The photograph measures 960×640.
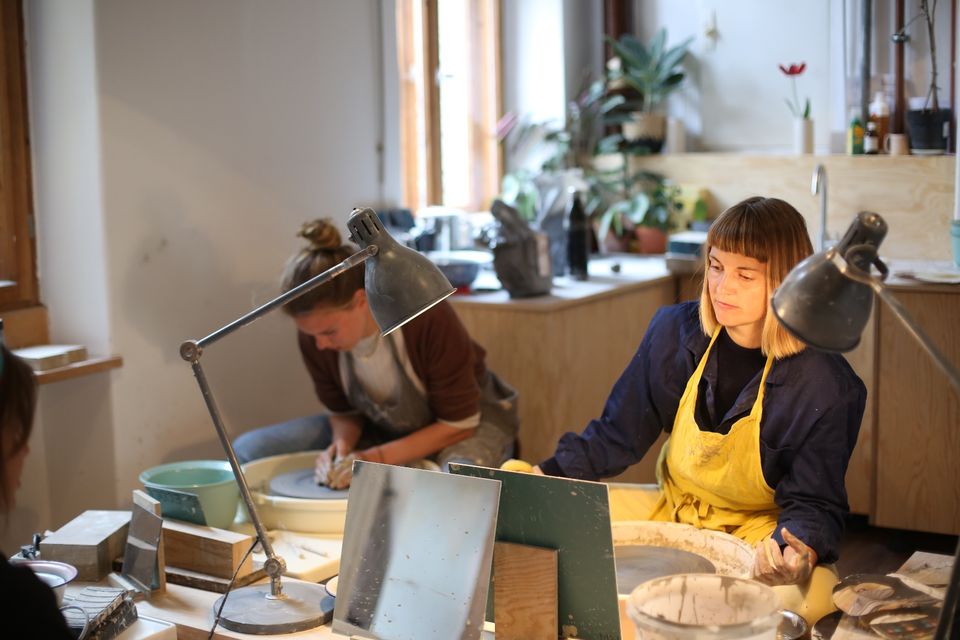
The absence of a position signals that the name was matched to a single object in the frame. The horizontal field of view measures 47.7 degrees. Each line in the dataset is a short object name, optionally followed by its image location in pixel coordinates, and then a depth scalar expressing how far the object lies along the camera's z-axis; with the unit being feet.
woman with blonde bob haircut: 6.22
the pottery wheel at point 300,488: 7.65
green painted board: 5.03
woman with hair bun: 7.99
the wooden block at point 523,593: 5.16
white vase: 14.82
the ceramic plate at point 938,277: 10.56
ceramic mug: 13.70
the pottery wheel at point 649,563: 5.89
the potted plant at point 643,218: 15.21
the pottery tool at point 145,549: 6.15
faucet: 12.41
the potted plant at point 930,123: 13.52
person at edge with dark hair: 4.22
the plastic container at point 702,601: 4.70
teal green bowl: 6.71
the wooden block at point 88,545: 6.34
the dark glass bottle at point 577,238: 12.73
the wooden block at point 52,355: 8.86
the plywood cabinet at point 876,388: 10.62
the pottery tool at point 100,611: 5.35
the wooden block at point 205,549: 6.29
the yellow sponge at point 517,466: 6.63
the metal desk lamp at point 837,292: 4.30
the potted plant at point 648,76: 15.92
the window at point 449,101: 14.76
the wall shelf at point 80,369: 8.80
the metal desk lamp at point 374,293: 5.31
